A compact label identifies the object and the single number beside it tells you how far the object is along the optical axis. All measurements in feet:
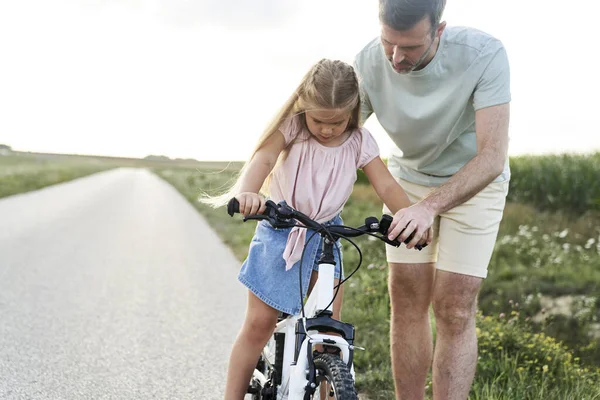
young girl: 10.25
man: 10.50
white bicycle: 8.50
